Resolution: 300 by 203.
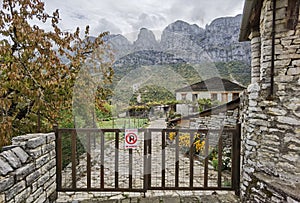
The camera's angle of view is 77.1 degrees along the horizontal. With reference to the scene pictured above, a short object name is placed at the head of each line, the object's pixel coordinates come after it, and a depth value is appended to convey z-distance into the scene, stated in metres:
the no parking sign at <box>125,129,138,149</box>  3.02
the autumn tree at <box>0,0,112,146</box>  3.11
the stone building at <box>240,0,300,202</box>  2.11
